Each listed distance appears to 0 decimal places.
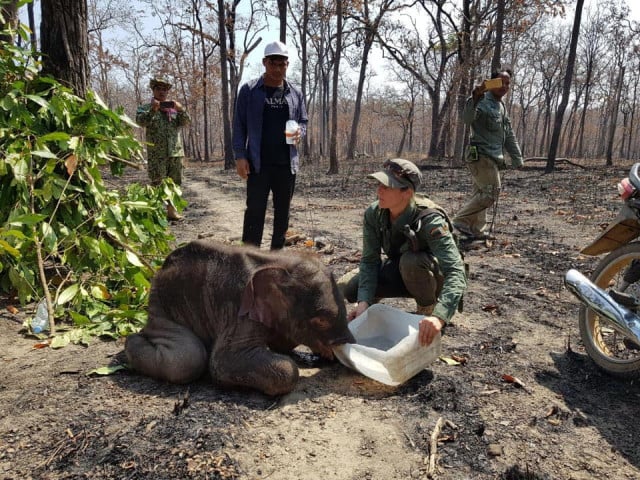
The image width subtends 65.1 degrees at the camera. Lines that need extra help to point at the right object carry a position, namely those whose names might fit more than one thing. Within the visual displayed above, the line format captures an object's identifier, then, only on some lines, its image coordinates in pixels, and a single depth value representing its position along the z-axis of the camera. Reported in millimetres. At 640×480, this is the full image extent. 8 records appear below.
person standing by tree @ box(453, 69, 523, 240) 7211
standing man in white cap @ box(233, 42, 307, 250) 5262
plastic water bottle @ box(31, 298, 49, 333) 3992
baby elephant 3092
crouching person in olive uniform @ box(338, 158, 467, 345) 3562
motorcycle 3158
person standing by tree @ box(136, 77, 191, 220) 8859
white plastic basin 3094
